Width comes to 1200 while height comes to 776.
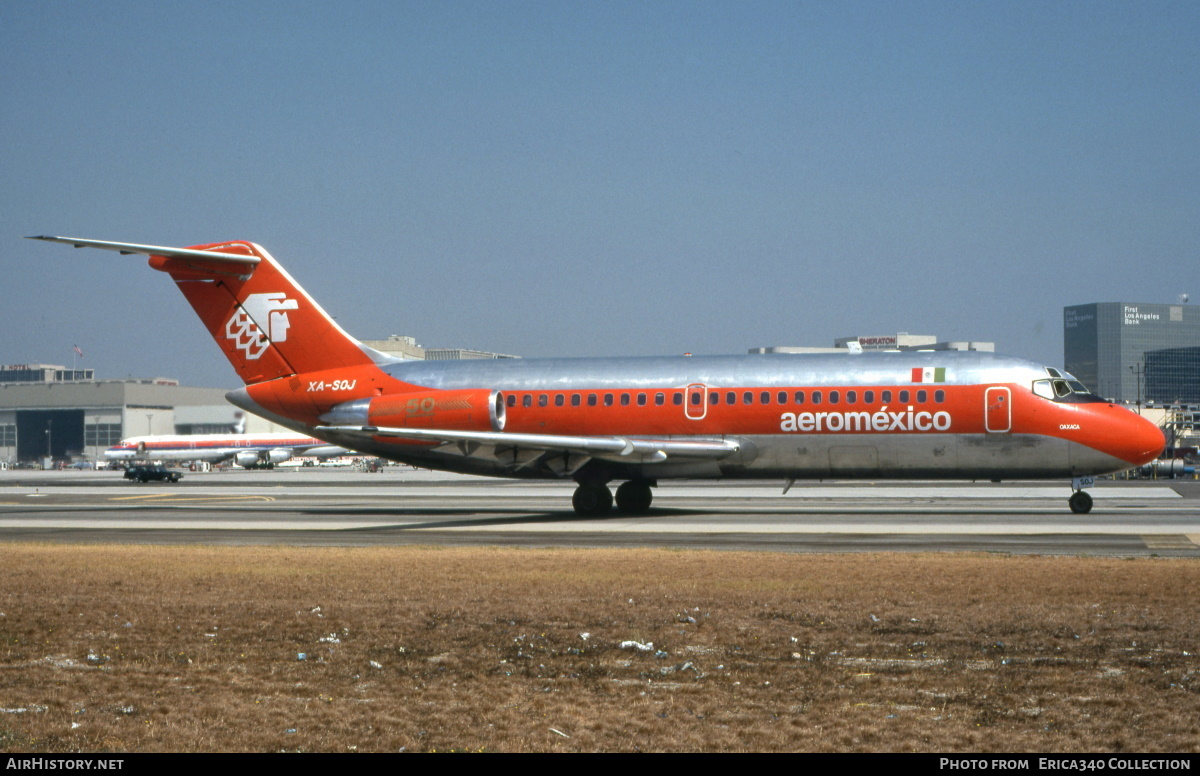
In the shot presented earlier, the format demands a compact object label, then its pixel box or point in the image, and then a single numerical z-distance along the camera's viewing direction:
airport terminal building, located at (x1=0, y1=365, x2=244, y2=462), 180.25
